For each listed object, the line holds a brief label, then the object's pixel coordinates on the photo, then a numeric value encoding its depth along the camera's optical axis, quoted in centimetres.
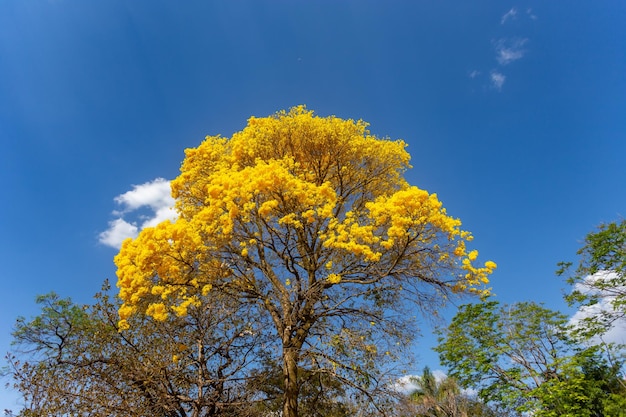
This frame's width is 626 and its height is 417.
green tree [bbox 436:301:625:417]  1355
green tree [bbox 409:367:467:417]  1897
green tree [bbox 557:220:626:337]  1337
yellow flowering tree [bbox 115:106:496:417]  768
